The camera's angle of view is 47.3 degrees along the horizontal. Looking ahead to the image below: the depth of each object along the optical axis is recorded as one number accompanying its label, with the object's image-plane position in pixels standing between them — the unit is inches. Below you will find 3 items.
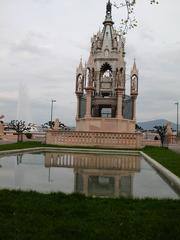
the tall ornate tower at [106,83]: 834.4
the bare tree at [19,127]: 945.4
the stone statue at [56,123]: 922.8
